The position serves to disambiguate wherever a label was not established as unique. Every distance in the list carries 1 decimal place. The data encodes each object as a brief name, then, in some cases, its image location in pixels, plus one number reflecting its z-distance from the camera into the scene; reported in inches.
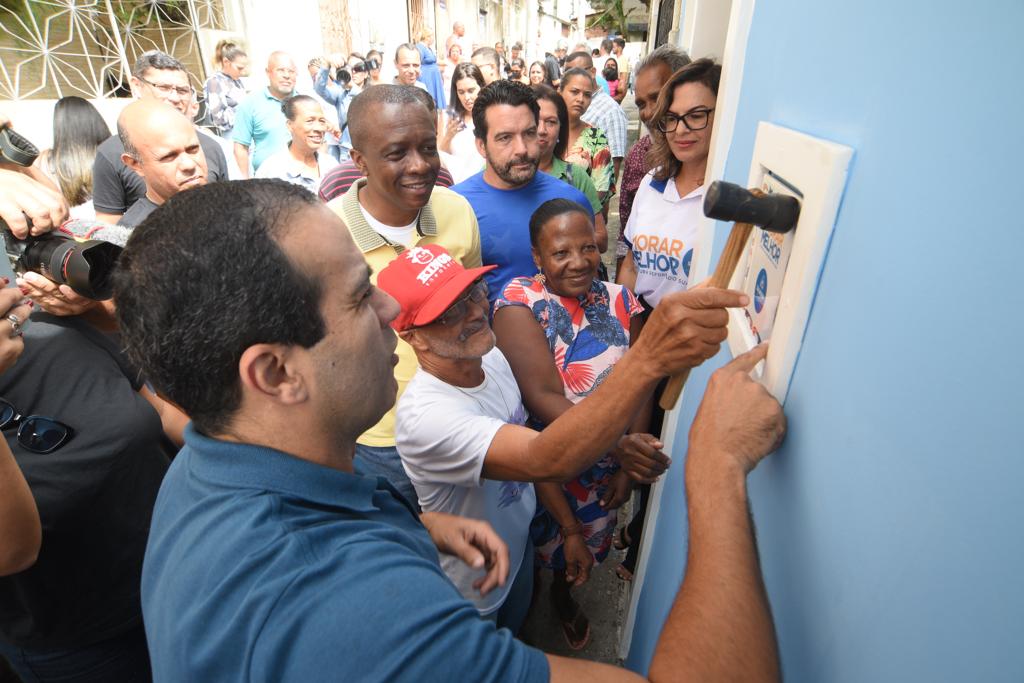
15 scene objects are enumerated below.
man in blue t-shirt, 99.2
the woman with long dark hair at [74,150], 132.2
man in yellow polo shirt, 82.4
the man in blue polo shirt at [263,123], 180.2
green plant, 1061.8
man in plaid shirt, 193.5
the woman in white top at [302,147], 152.7
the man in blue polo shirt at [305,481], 26.8
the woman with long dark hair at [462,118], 179.2
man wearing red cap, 46.7
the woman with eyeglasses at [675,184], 84.1
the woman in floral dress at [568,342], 75.0
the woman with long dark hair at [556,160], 133.6
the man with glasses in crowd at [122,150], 112.7
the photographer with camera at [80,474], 49.8
